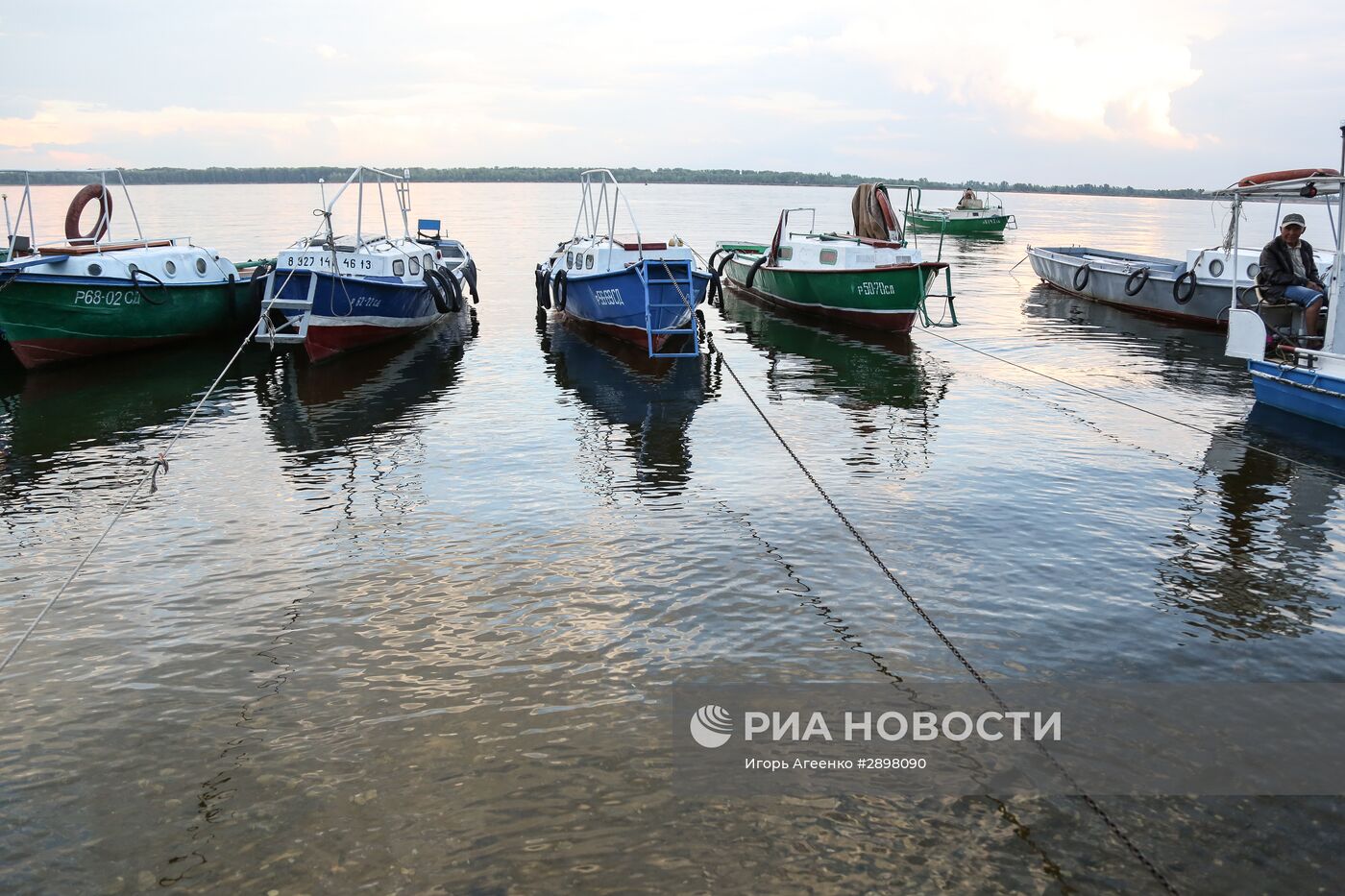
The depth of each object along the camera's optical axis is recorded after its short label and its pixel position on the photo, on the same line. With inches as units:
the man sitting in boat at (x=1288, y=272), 655.1
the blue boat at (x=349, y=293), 825.5
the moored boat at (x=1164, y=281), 1045.2
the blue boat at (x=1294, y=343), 585.0
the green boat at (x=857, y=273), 958.4
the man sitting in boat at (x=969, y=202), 3191.4
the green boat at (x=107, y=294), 750.5
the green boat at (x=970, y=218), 3053.6
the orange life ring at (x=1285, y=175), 576.4
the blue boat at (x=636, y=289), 848.9
